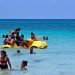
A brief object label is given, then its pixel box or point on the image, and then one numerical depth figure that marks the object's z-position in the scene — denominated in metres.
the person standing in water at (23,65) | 13.78
